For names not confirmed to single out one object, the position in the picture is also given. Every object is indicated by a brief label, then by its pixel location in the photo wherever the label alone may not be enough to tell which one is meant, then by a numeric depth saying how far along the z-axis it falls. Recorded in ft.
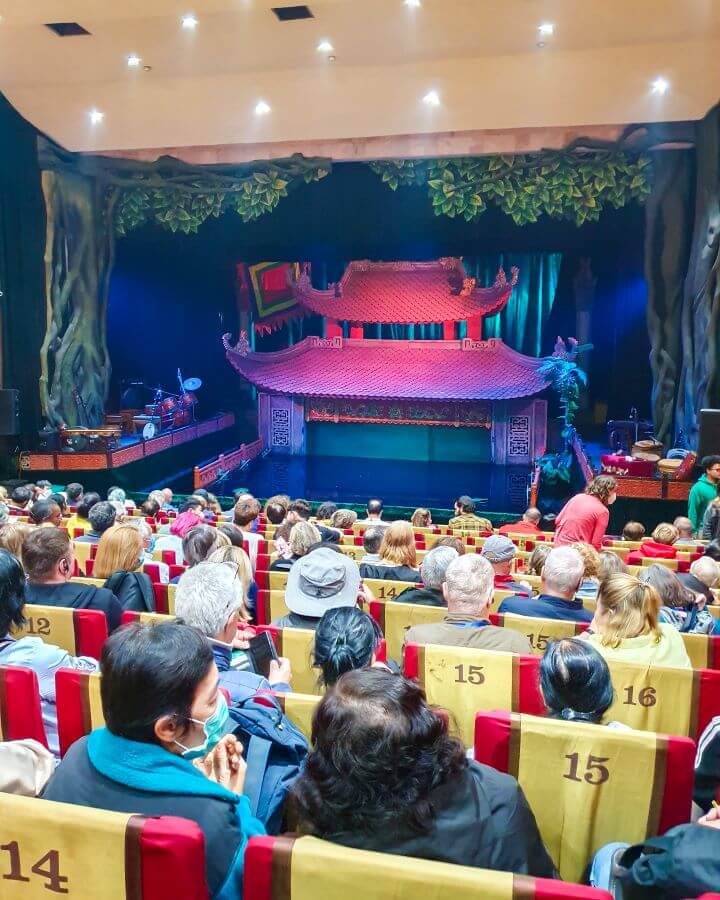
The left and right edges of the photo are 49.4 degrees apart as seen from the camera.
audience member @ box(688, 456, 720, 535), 22.77
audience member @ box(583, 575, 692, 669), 8.14
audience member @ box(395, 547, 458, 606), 10.67
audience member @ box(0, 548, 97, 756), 7.25
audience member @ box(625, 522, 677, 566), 16.81
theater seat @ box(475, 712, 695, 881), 5.60
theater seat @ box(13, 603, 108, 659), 8.80
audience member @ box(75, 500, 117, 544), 15.08
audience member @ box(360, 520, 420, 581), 13.25
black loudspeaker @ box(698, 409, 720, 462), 28.45
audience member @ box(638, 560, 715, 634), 10.42
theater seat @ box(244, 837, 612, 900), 3.65
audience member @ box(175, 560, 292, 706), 6.97
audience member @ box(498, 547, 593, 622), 10.30
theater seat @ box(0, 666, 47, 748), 6.63
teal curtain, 47.13
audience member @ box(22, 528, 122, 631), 9.57
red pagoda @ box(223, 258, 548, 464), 46.91
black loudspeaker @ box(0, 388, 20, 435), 34.45
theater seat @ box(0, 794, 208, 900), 3.98
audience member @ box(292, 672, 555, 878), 4.09
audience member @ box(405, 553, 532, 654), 8.36
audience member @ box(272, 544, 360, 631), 9.15
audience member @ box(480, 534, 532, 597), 13.12
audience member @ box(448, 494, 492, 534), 24.14
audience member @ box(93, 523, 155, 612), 10.80
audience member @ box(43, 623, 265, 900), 4.33
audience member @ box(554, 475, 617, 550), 17.35
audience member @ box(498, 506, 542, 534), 23.72
